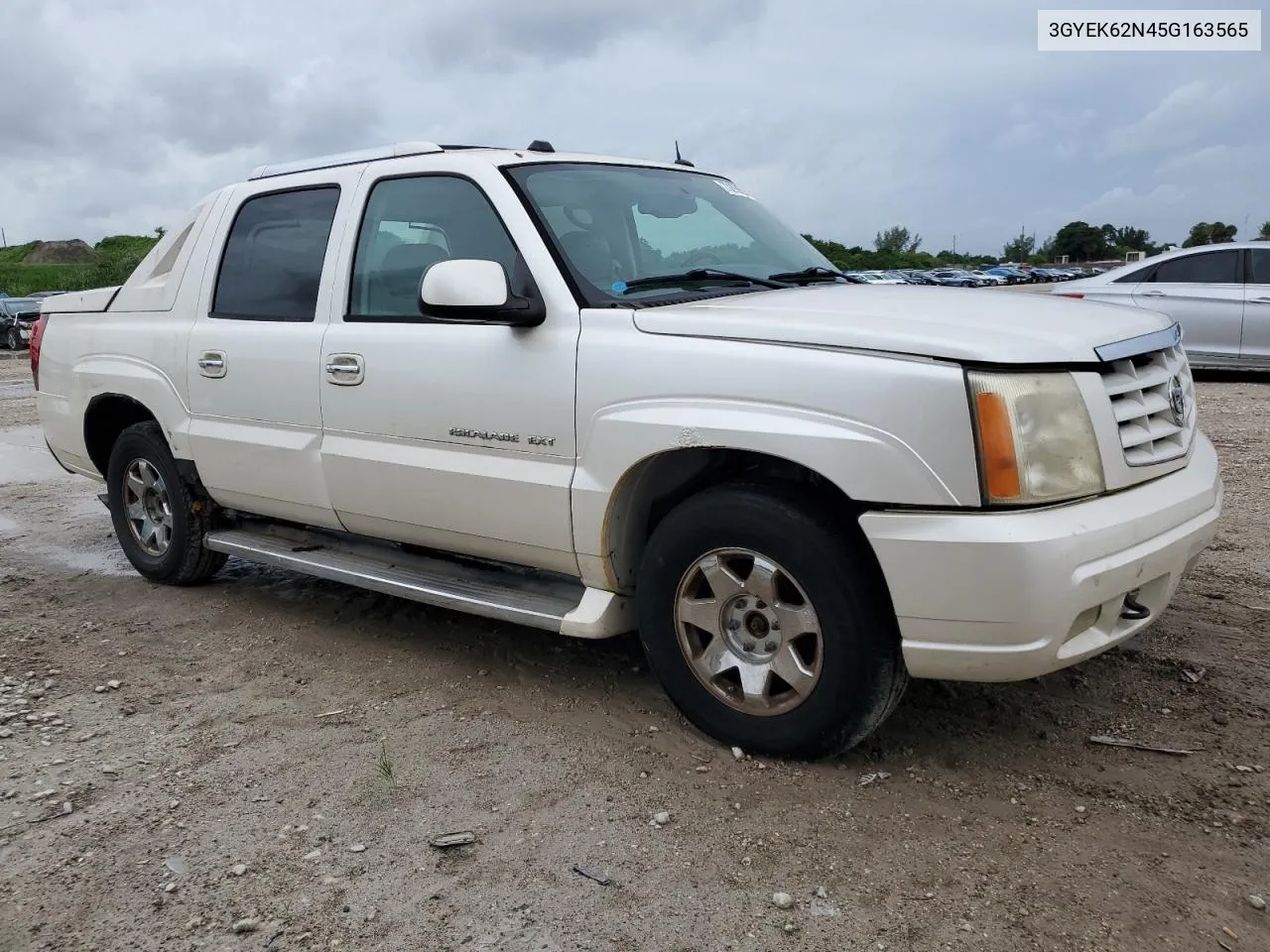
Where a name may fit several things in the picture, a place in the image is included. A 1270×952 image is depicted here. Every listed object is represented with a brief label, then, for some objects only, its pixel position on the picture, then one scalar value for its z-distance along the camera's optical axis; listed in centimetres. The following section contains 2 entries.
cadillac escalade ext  287
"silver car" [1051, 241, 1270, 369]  1092
